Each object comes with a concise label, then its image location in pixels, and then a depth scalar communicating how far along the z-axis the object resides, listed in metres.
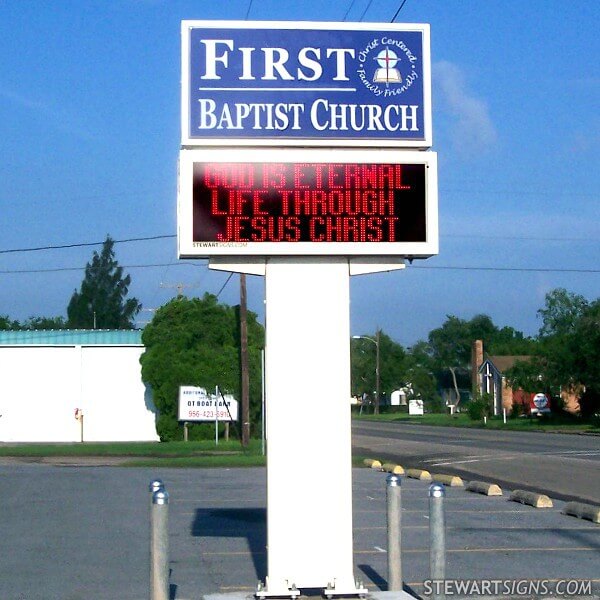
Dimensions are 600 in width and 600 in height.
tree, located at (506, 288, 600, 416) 60.59
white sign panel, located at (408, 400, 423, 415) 119.44
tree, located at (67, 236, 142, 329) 104.88
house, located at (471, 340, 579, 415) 89.01
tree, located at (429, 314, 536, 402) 155.75
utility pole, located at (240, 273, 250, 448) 37.41
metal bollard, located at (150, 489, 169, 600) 7.56
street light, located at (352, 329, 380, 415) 94.95
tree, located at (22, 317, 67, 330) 113.19
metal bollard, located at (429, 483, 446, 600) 7.81
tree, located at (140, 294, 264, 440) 43.50
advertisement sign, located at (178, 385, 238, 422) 43.16
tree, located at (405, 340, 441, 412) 124.50
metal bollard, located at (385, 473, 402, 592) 8.88
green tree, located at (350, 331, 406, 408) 118.34
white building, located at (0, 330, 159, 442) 52.31
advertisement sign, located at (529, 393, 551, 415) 64.56
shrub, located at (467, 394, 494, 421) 75.19
